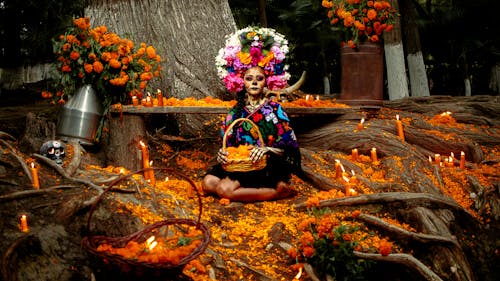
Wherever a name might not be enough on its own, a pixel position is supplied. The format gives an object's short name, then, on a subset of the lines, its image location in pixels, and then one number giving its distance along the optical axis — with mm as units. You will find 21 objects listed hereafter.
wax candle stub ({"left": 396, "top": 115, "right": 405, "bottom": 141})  8352
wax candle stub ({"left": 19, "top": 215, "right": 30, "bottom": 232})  4500
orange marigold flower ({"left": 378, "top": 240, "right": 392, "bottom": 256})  5234
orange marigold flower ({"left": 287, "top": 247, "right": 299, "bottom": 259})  5242
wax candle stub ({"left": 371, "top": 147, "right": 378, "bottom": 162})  7875
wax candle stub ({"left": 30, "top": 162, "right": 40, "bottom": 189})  5291
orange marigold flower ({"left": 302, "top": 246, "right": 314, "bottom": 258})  5105
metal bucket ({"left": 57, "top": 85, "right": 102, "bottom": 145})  7137
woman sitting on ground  6742
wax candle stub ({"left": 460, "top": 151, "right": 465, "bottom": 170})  7854
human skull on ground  6070
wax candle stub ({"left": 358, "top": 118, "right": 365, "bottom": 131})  8297
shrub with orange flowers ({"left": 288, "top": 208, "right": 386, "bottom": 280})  5098
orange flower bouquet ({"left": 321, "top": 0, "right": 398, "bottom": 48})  8469
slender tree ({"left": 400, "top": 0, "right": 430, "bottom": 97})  13508
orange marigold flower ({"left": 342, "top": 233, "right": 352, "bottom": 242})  5250
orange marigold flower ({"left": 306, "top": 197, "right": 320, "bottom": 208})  6020
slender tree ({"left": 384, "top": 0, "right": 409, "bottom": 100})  11953
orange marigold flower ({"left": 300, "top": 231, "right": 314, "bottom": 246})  5215
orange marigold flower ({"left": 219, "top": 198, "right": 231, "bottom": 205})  6723
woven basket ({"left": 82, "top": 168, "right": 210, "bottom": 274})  3705
